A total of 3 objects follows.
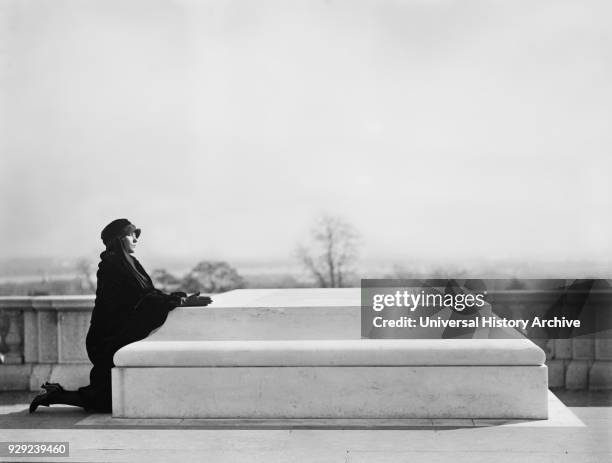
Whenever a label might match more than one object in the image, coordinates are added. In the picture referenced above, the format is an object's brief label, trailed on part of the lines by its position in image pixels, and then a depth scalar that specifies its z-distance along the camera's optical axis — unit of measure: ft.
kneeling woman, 23.00
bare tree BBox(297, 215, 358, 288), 80.18
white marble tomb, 21.06
